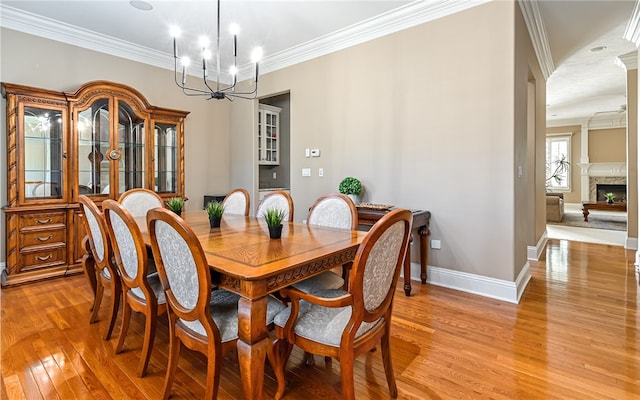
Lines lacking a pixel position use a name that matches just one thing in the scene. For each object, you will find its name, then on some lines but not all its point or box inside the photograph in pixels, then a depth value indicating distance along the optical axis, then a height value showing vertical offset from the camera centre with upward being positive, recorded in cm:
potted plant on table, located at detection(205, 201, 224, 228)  238 -10
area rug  673 -54
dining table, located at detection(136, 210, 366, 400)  131 -29
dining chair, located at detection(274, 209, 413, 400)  133 -53
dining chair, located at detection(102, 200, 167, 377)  169 -40
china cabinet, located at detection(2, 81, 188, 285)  320 +41
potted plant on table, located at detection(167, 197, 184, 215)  264 -6
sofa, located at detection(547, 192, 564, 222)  742 -24
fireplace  971 +19
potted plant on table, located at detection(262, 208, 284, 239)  197 -15
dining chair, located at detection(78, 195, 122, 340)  208 -35
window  1074 +114
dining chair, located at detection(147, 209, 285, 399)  134 -44
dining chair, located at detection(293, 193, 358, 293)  209 -14
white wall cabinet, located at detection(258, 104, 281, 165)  568 +112
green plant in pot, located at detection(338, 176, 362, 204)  357 +12
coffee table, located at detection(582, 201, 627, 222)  810 -22
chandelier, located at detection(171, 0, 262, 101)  238 +111
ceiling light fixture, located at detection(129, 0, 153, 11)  312 +185
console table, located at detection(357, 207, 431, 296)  299 -26
